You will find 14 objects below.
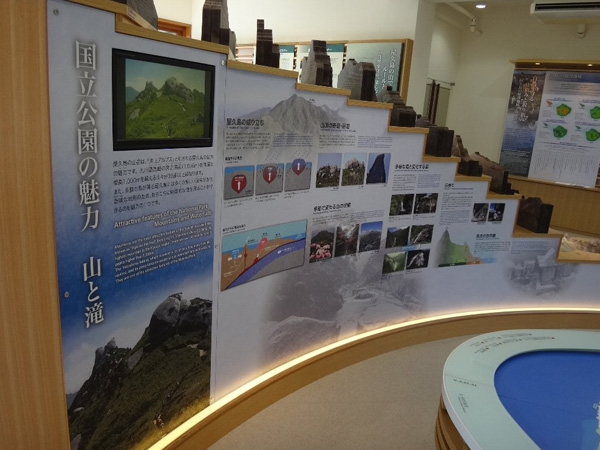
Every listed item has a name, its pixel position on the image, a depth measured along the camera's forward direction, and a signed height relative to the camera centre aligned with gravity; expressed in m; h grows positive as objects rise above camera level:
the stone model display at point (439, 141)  3.77 -0.07
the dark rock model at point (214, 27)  2.30 +0.41
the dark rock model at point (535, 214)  4.27 -0.66
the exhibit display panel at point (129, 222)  1.70 -0.45
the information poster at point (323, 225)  2.62 -0.66
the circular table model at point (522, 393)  1.76 -1.06
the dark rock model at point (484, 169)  4.03 -0.29
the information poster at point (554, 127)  7.53 +0.22
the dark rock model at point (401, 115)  3.58 +0.10
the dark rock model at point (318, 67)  3.05 +0.35
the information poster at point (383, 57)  6.02 +0.88
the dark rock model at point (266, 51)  2.69 +0.37
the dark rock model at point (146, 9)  1.99 +0.43
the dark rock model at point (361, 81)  3.29 +0.30
